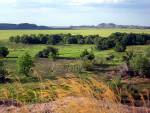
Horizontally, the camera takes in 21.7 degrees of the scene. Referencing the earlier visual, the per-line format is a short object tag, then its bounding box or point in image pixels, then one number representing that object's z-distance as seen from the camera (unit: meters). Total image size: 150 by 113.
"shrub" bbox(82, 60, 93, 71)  60.59
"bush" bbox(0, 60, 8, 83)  36.80
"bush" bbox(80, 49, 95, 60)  72.75
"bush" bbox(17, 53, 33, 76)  50.98
